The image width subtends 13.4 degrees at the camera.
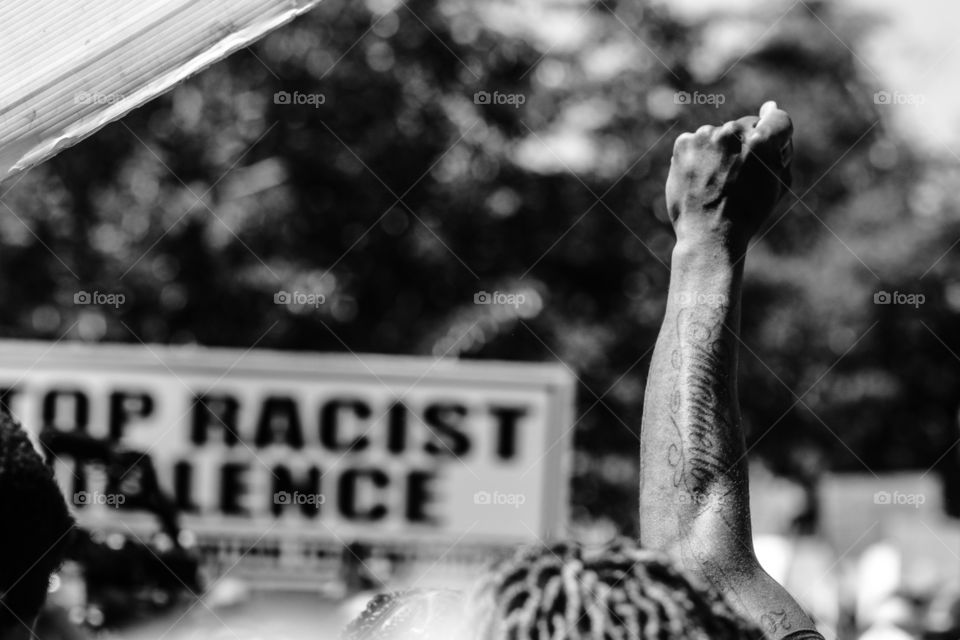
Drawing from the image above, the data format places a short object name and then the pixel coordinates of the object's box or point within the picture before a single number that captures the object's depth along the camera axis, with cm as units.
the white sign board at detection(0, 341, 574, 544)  862
